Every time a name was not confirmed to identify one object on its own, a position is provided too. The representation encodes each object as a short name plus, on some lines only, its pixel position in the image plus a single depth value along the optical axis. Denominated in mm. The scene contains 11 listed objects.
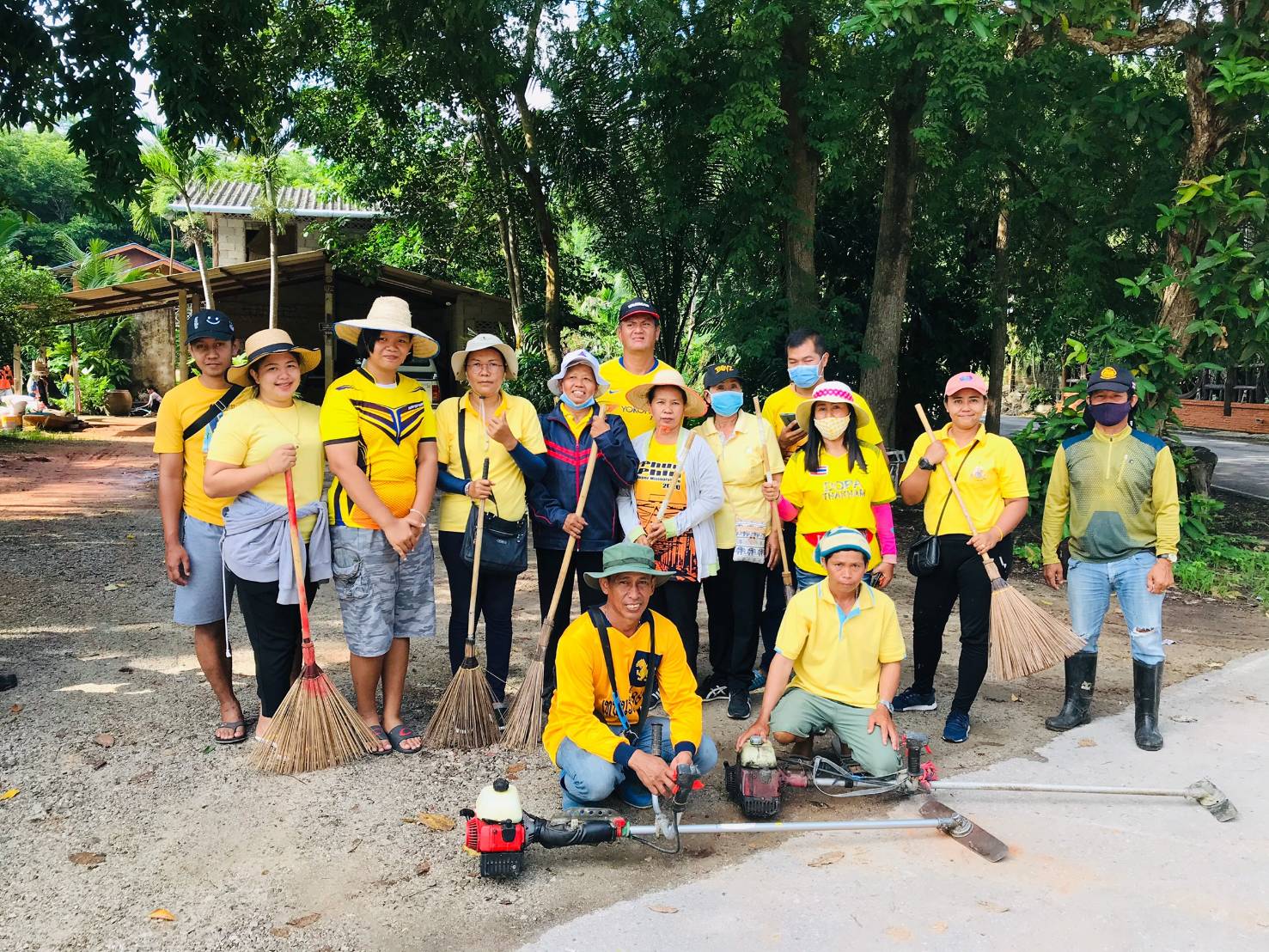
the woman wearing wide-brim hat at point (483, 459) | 4520
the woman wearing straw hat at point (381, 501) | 4203
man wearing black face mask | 4621
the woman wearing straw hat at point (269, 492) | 4109
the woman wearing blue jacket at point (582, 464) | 4676
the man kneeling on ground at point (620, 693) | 3646
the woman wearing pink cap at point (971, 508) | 4652
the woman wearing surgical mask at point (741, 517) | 4914
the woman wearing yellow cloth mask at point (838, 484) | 4613
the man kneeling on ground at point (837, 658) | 4020
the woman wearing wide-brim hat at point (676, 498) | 4734
